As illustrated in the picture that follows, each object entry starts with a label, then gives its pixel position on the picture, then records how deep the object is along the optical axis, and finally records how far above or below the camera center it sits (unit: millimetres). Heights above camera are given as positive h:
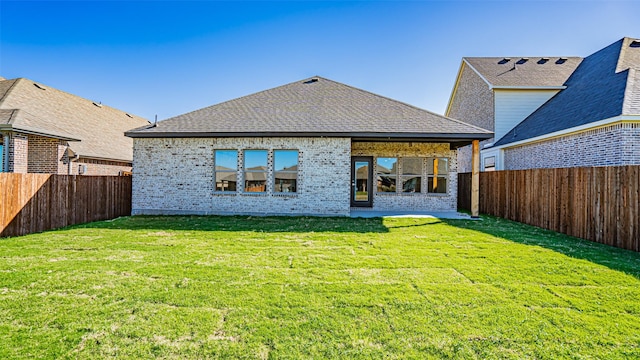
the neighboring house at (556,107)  9570 +3580
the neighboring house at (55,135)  11025 +1922
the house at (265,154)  10977 +1030
